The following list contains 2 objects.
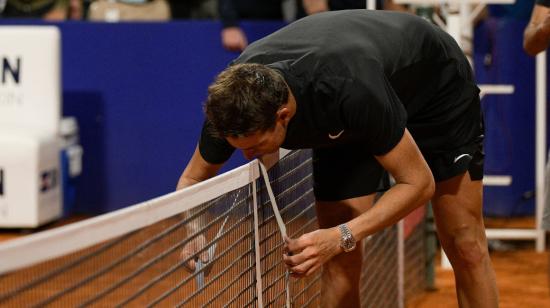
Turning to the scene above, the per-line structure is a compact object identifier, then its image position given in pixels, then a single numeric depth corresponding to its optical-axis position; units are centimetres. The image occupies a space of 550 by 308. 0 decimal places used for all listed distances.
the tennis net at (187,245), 406
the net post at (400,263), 1088
